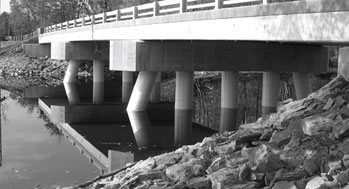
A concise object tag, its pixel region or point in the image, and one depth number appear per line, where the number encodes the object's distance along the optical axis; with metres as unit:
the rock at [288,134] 8.39
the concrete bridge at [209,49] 12.65
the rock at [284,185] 6.93
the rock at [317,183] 6.57
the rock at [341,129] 7.61
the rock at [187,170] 8.64
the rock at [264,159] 7.60
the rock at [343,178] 6.47
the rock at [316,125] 8.02
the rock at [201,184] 8.05
